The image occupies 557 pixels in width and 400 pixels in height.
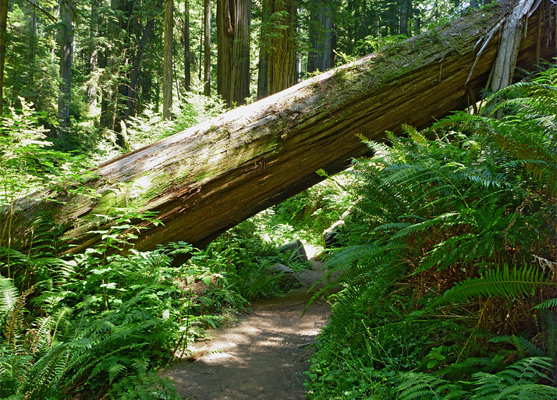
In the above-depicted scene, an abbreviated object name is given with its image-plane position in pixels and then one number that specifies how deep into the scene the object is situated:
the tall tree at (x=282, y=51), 9.82
